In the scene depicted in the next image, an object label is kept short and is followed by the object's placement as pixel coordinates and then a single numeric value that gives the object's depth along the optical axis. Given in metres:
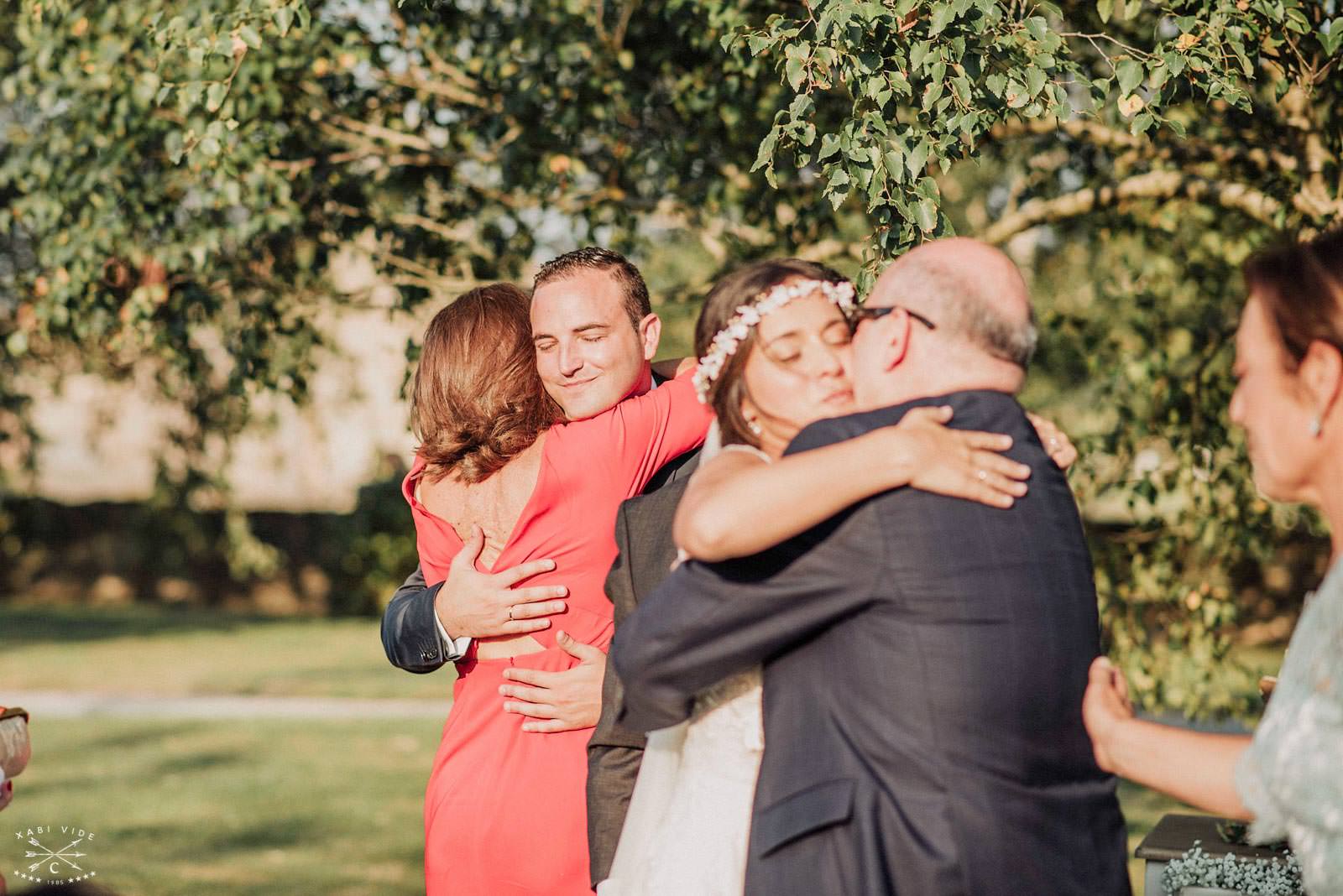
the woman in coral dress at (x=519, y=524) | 3.12
